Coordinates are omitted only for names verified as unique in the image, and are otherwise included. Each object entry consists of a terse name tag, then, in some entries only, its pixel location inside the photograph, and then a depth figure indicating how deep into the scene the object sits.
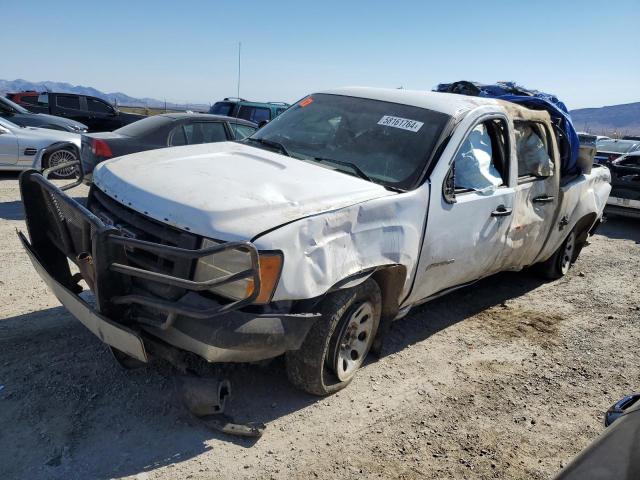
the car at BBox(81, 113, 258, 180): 7.36
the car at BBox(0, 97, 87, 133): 10.85
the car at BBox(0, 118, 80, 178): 9.23
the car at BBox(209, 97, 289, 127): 12.76
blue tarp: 5.60
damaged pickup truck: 2.61
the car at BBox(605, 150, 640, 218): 9.85
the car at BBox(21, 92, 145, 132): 15.13
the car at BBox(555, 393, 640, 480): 1.50
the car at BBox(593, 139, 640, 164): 12.58
